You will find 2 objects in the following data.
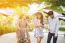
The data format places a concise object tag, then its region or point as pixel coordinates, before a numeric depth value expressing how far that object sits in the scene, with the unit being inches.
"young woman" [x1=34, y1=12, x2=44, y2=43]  121.1
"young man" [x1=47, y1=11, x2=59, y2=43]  122.4
